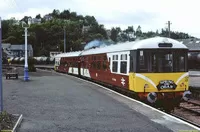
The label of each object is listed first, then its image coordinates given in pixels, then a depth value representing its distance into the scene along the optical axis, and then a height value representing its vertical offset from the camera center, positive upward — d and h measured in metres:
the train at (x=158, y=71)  14.45 -0.29
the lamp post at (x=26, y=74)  26.65 -0.76
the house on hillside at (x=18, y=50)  107.32 +4.42
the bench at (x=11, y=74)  28.95 -0.78
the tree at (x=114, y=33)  128.75 +11.19
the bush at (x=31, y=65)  45.31 -0.12
